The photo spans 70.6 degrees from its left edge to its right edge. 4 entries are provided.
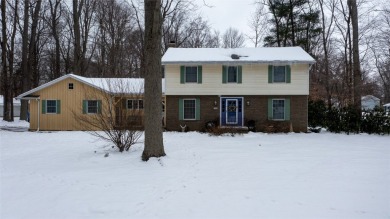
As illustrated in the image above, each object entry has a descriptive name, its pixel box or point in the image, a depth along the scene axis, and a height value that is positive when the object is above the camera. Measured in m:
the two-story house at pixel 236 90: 18.12 +1.27
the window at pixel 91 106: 19.47 +0.23
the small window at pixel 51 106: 19.61 +0.23
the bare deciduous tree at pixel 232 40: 38.54 +9.91
